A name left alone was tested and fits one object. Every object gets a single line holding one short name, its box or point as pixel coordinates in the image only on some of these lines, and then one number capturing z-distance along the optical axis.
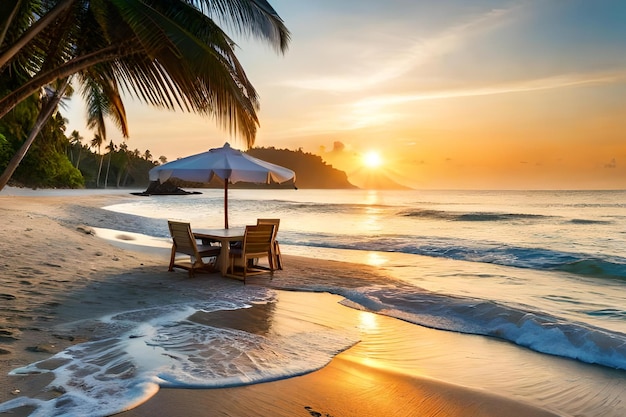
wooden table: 8.09
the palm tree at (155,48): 4.00
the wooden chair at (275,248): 8.66
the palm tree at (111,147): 87.18
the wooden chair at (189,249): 7.88
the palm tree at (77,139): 75.82
